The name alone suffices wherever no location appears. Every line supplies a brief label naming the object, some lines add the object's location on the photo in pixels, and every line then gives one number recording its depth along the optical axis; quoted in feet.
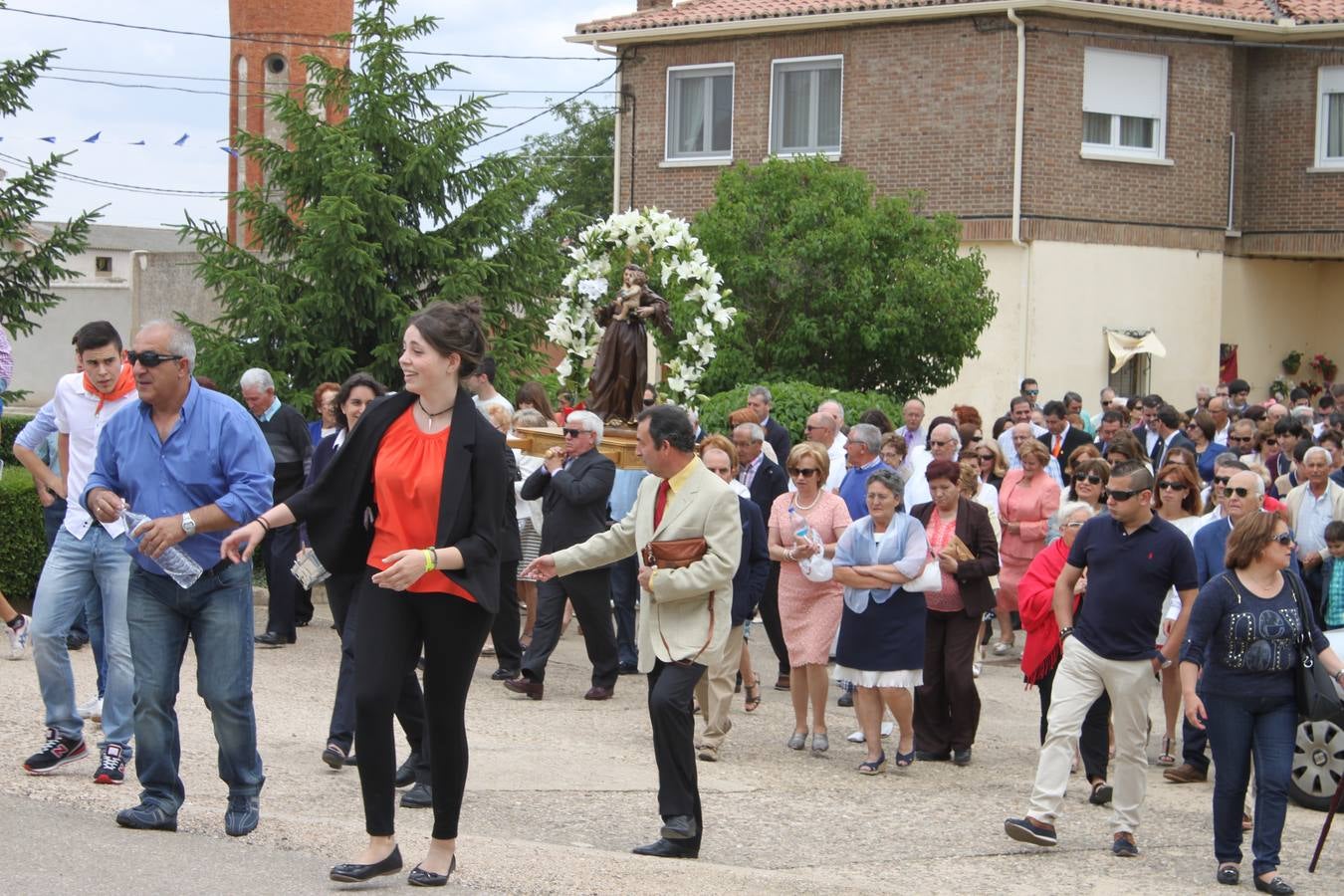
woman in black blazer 19.92
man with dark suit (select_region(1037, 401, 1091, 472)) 58.54
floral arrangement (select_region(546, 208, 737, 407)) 49.34
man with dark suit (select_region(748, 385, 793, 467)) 51.47
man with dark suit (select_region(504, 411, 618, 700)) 39.19
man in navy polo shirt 28.02
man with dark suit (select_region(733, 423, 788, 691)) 42.39
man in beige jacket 24.67
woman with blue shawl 33.76
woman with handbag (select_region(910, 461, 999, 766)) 35.27
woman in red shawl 32.96
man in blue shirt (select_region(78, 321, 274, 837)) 22.09
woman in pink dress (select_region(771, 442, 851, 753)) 35.09
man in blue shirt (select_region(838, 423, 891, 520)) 42.34
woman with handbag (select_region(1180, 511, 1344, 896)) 26.43
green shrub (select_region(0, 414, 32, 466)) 67.73
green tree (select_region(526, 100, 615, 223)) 169.07
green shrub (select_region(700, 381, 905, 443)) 60.95
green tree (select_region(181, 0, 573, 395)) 60.80
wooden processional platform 45.47
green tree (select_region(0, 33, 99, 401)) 66.08
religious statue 45.65
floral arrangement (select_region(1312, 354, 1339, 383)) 101.24
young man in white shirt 26.35
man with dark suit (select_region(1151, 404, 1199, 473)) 55.83
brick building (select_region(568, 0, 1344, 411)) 89.51
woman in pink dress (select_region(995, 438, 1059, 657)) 44.39
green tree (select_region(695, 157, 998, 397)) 76.18
